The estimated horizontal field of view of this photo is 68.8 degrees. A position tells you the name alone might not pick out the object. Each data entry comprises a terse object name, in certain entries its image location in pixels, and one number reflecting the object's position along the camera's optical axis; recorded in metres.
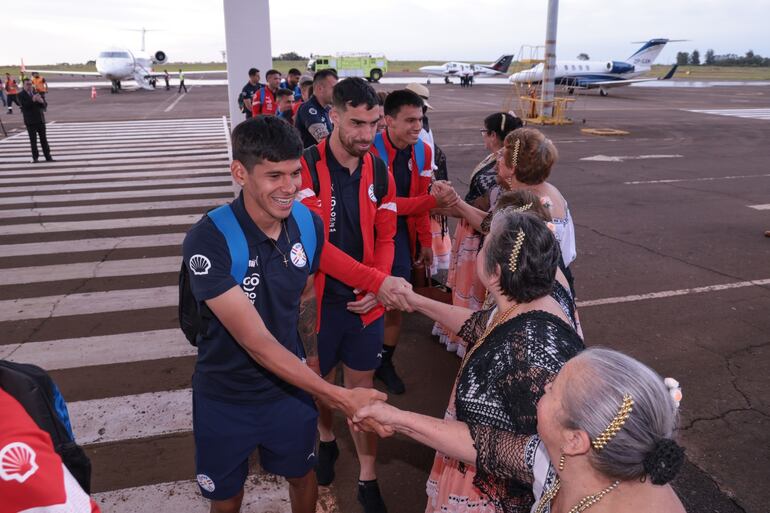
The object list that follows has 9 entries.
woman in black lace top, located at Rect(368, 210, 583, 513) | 2.13
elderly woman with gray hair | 1.57
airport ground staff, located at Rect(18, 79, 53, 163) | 14.71
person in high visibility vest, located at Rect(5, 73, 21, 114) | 28.72
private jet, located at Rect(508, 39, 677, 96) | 46.12
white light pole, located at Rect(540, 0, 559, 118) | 22.75
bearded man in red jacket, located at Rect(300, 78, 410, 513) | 3.73
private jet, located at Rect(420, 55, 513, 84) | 60.26
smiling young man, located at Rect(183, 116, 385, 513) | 2.56
